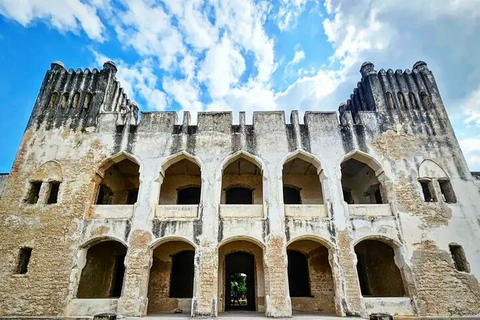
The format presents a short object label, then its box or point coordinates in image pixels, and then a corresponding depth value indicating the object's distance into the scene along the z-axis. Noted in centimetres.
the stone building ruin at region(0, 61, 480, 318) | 1205
